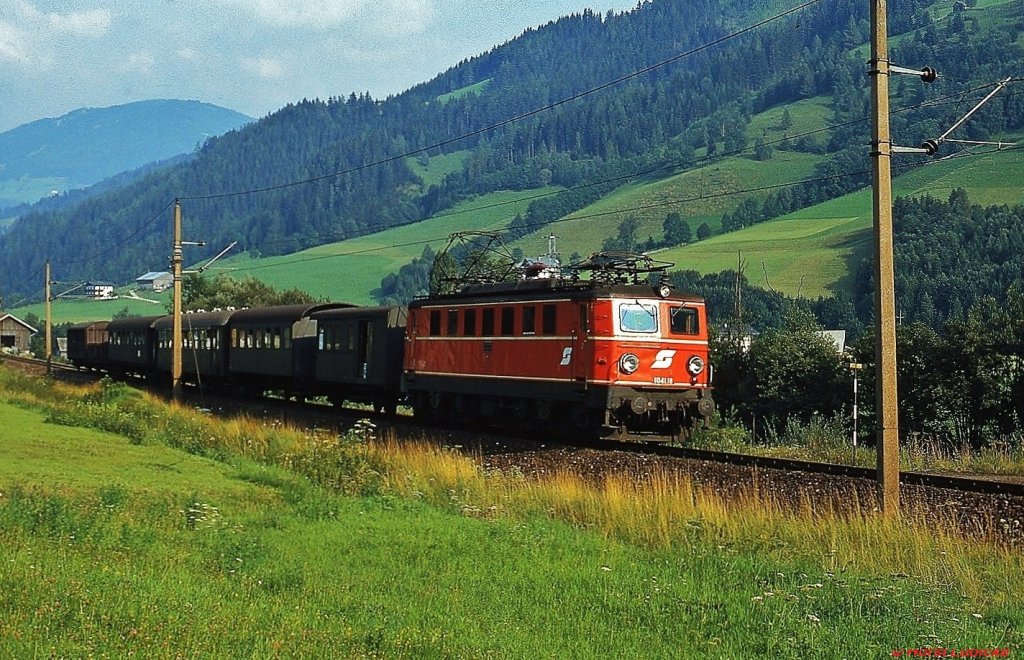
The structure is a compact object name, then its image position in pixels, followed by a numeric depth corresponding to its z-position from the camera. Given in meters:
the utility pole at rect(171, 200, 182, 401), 41.69
